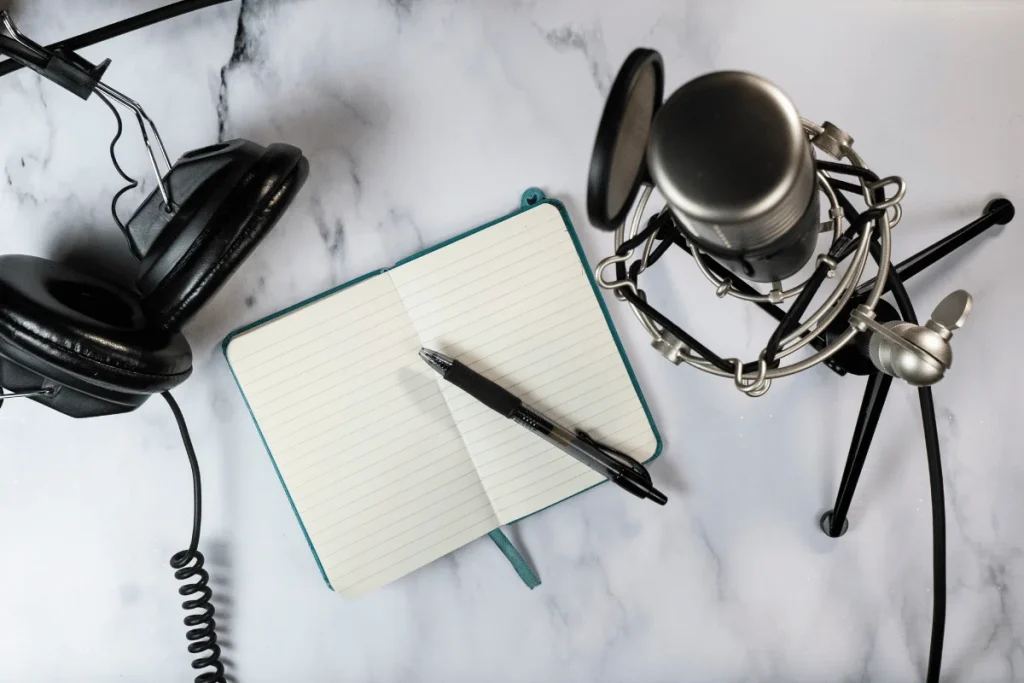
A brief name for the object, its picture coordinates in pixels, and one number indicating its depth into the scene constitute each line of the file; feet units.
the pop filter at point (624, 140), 1.27
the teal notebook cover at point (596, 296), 2.24
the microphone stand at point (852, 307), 1.74
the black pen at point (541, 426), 2.19
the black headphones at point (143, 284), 1.79
